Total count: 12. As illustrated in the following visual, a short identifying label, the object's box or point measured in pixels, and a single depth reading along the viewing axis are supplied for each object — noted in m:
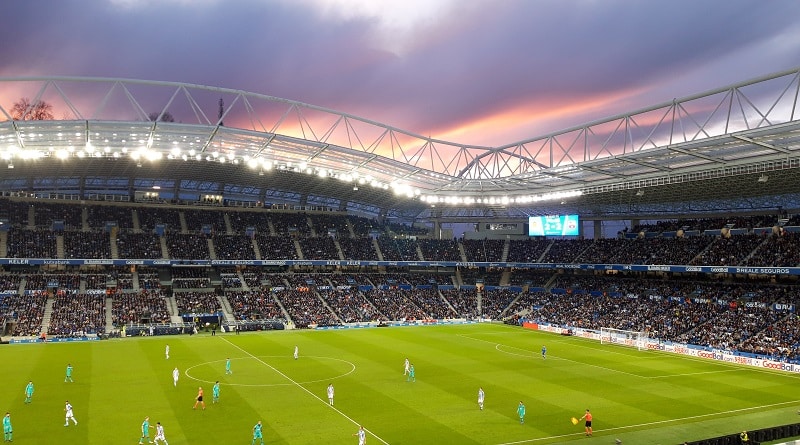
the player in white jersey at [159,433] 21.50
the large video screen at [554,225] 73.06
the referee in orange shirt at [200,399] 27.22
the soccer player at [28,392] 28.11
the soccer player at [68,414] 24.19
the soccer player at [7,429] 21.81
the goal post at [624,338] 50.78
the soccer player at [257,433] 21.91
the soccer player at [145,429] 22.22
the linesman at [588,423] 24.17
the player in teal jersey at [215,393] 28.54
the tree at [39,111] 60.49
